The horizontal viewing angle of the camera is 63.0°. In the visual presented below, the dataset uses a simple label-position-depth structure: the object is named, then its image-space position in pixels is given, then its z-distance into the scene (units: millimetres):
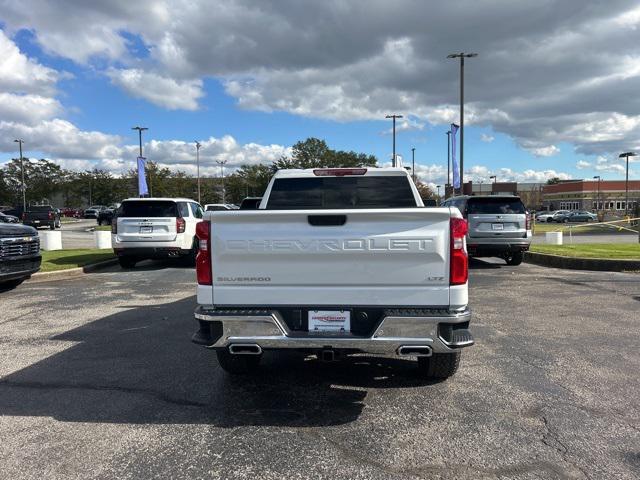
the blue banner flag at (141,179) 36806
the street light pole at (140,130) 56000
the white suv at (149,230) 13109
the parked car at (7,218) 23769
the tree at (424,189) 88225
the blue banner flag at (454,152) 31516
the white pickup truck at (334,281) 3824
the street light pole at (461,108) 30938
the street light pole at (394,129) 59959
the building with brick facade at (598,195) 95062
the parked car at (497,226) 13102
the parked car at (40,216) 37656
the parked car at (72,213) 73500
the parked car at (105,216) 41466
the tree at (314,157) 87312
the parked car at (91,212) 66619
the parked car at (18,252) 9258
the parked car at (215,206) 21125
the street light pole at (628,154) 70688
